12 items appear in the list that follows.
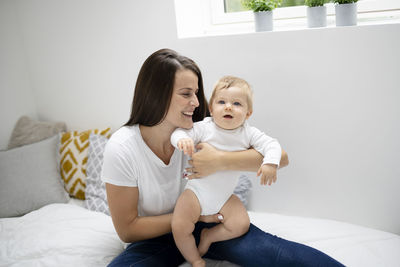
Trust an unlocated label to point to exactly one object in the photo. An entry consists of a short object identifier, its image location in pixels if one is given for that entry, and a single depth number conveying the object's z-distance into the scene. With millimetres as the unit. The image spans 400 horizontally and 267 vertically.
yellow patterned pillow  2342
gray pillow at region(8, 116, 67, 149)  2470
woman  1441
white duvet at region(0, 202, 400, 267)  1601
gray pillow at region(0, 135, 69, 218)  2141
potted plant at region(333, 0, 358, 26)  1773
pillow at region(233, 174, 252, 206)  2002
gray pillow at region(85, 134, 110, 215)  2164
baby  1439
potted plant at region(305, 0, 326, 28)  1851
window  1914
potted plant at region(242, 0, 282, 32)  1944
